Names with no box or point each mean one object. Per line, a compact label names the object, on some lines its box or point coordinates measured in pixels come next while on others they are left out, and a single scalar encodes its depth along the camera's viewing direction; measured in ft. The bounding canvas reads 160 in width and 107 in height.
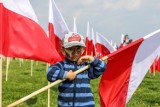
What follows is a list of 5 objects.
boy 16.72
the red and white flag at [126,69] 19.34
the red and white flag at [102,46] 60.23
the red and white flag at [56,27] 27.27
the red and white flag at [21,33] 18.22
